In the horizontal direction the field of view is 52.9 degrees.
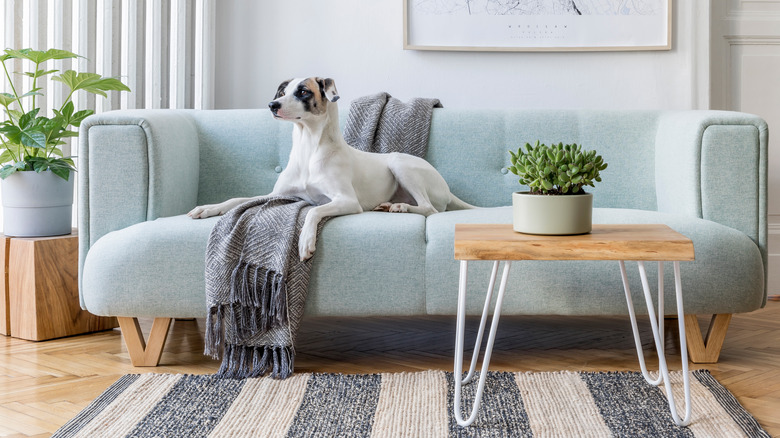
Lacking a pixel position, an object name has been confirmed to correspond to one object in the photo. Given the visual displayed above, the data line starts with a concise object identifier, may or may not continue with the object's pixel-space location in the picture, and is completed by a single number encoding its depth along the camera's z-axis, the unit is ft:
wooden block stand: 8.71
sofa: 7.32
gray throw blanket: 7.14
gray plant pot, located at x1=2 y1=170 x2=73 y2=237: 8.83
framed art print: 11.70
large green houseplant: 8.63
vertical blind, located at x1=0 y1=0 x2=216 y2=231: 9.43
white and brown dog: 8.18
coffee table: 5.16
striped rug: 5.65
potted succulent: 5.50
